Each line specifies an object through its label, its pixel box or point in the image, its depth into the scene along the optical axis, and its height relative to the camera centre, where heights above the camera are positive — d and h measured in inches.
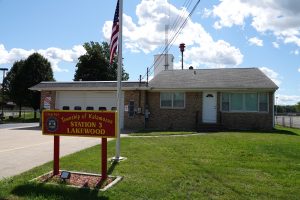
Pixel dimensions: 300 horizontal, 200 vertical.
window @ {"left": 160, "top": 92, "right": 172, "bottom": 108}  677.1 +16.5
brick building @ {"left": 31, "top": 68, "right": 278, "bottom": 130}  637.3 +17.6
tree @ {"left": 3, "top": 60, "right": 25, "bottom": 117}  1203.6 +70.5
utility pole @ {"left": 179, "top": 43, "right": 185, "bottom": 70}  1068.7 +242.7
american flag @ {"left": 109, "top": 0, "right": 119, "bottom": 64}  308.9 +84.0
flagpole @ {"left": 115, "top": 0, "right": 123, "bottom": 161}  303.1 +57.5
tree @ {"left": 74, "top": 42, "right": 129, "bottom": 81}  1490.2 +218.7
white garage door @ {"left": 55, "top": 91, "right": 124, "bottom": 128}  693.6 +17.1
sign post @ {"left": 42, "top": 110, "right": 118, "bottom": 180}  230.1 -17.6
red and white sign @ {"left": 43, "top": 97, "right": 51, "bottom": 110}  549.7 +3.9
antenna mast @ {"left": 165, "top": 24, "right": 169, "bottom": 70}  983.0 +162.9
